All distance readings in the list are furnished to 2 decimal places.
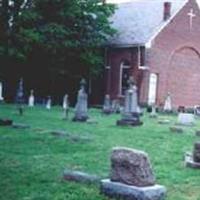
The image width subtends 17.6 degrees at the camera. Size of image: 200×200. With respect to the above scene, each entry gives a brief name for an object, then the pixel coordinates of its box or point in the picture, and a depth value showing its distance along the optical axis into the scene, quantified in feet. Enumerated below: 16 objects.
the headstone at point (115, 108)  111.34
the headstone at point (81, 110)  80.69
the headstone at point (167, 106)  127.13
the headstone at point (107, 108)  105.50
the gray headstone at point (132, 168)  28.94
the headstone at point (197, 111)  126.23
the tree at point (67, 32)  127.75
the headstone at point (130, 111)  78.40
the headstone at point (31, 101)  126.89
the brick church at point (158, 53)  146.10
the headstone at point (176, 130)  69.36
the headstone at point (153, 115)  102.92
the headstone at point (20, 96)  104.04
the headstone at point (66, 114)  85.20
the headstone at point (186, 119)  84.93
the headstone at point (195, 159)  39.62
